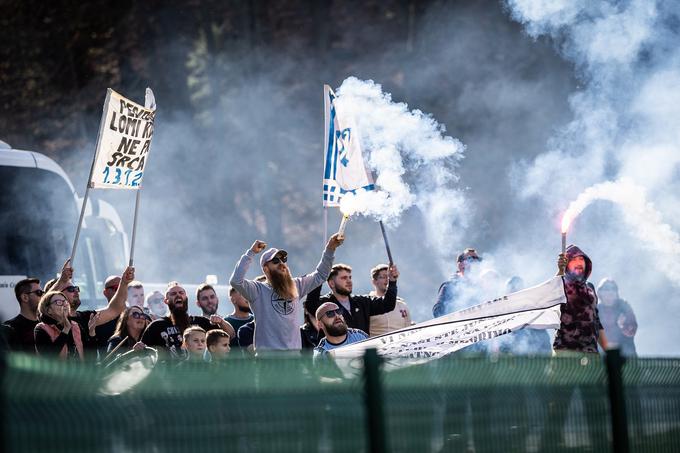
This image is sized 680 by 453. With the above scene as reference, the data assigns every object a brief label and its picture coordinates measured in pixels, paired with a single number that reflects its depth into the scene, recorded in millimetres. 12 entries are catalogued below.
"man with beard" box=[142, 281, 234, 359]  18406
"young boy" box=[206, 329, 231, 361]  16734
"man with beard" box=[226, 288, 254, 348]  21672
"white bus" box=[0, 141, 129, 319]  28578
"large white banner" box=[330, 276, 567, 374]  18156
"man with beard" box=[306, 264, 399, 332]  20391
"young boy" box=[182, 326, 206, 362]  17281
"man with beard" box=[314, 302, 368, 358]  18234
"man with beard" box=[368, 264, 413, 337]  21594
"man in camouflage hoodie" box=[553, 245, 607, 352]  19531
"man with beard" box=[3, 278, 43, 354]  18562
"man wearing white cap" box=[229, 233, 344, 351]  18797
